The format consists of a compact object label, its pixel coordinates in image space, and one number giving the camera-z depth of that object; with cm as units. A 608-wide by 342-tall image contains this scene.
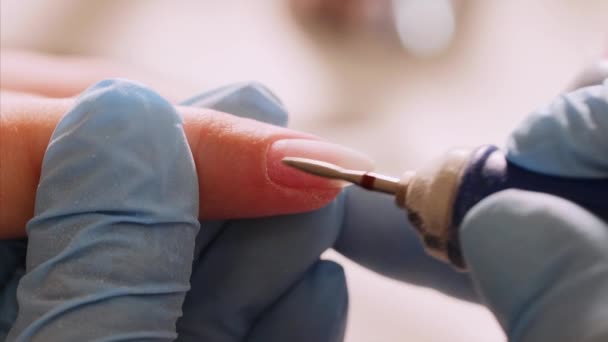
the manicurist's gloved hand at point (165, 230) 21
